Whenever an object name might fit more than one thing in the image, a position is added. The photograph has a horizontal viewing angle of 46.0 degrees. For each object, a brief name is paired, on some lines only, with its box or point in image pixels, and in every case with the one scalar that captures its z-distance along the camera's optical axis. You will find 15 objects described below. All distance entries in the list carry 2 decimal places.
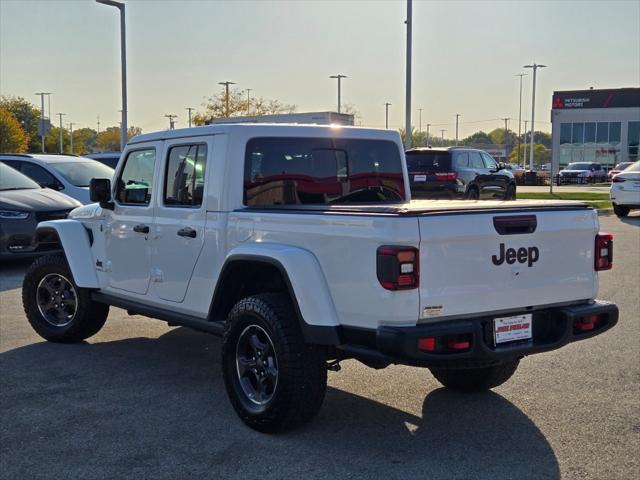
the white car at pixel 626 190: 19.55
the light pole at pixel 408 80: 22.64
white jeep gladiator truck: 3.98
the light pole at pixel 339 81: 64.36
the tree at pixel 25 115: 80.25
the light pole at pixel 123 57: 22.47
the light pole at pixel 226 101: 51.98
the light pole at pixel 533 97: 71.61
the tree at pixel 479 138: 164.50
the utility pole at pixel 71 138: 109.15
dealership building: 69.75
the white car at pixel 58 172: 13.52
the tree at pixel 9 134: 57.78
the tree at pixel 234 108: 54.53
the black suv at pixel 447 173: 19.08
